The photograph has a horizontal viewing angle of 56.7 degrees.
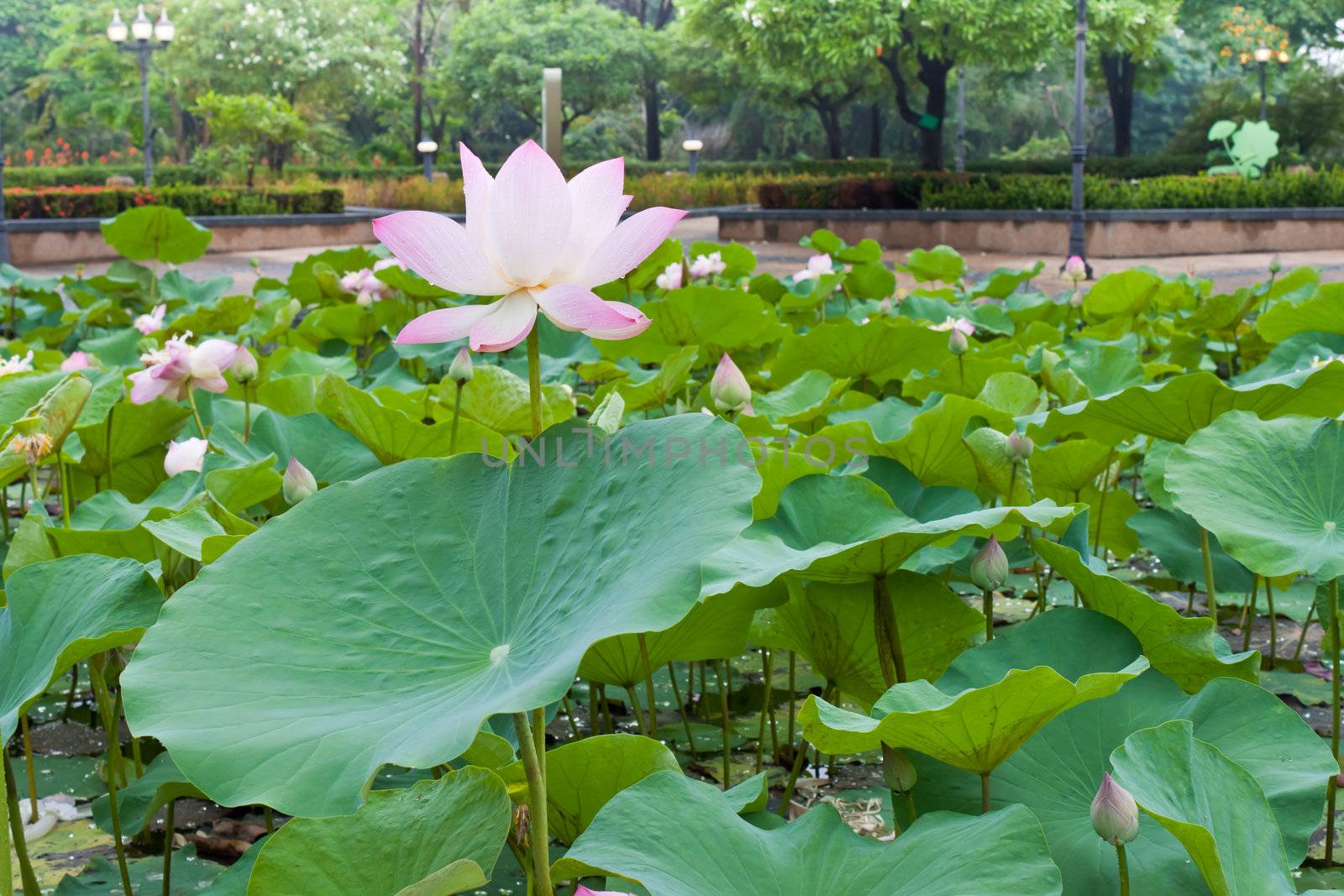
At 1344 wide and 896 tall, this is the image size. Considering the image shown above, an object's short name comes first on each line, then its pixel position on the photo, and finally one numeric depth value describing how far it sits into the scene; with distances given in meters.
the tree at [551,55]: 23.03
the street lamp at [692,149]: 21.09
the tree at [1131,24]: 14.31
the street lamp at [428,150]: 18.66
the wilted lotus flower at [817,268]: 3.44
